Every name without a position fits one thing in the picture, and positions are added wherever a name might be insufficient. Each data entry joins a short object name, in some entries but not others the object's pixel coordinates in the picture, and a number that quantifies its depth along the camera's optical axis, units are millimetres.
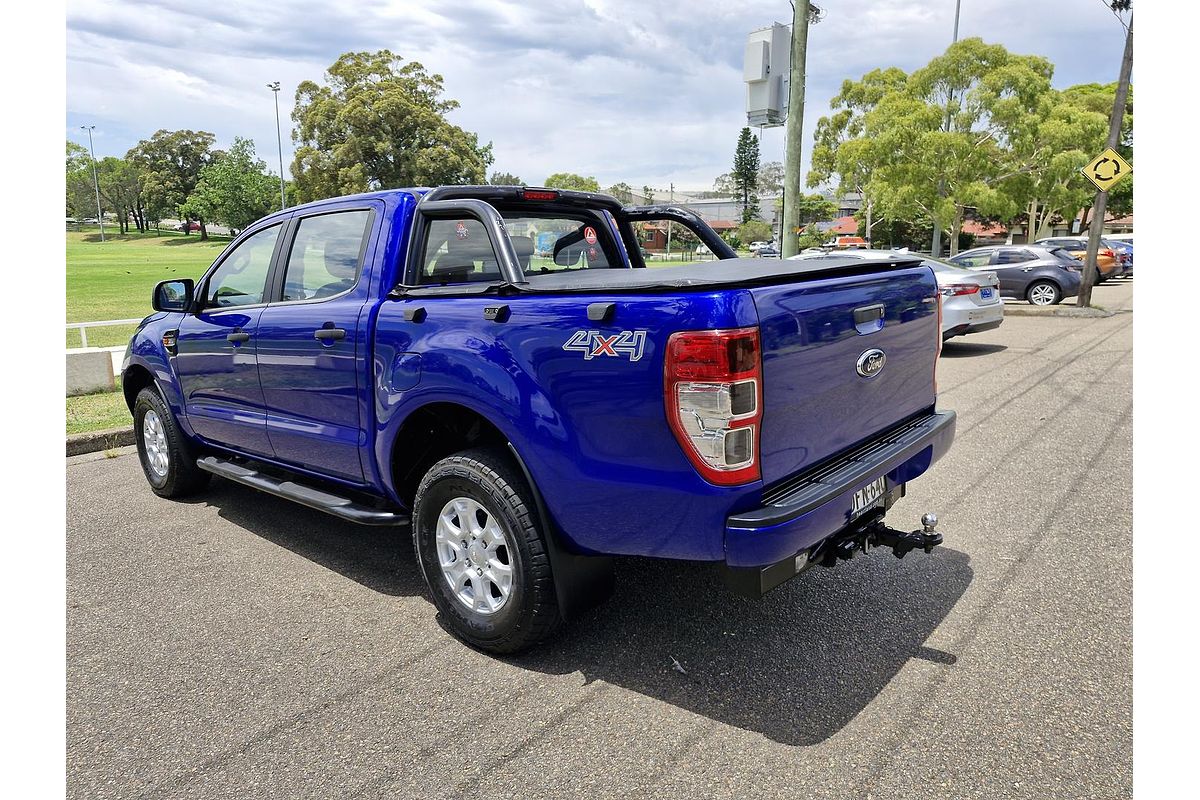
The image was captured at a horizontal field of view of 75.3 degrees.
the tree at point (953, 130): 27953
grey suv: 18688
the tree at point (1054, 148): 28172
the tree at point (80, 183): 110188
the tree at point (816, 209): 82256
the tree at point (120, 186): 110875
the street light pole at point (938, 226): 29034
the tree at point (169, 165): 103394
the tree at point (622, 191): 102950
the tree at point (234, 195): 83750
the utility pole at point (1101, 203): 16375
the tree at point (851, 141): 29906
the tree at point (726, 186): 122300
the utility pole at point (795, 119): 9344
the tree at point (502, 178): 70800
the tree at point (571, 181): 99375
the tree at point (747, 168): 115562
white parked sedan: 11336
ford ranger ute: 2625
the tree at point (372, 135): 48031
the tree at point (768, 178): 116562
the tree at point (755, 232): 89488
